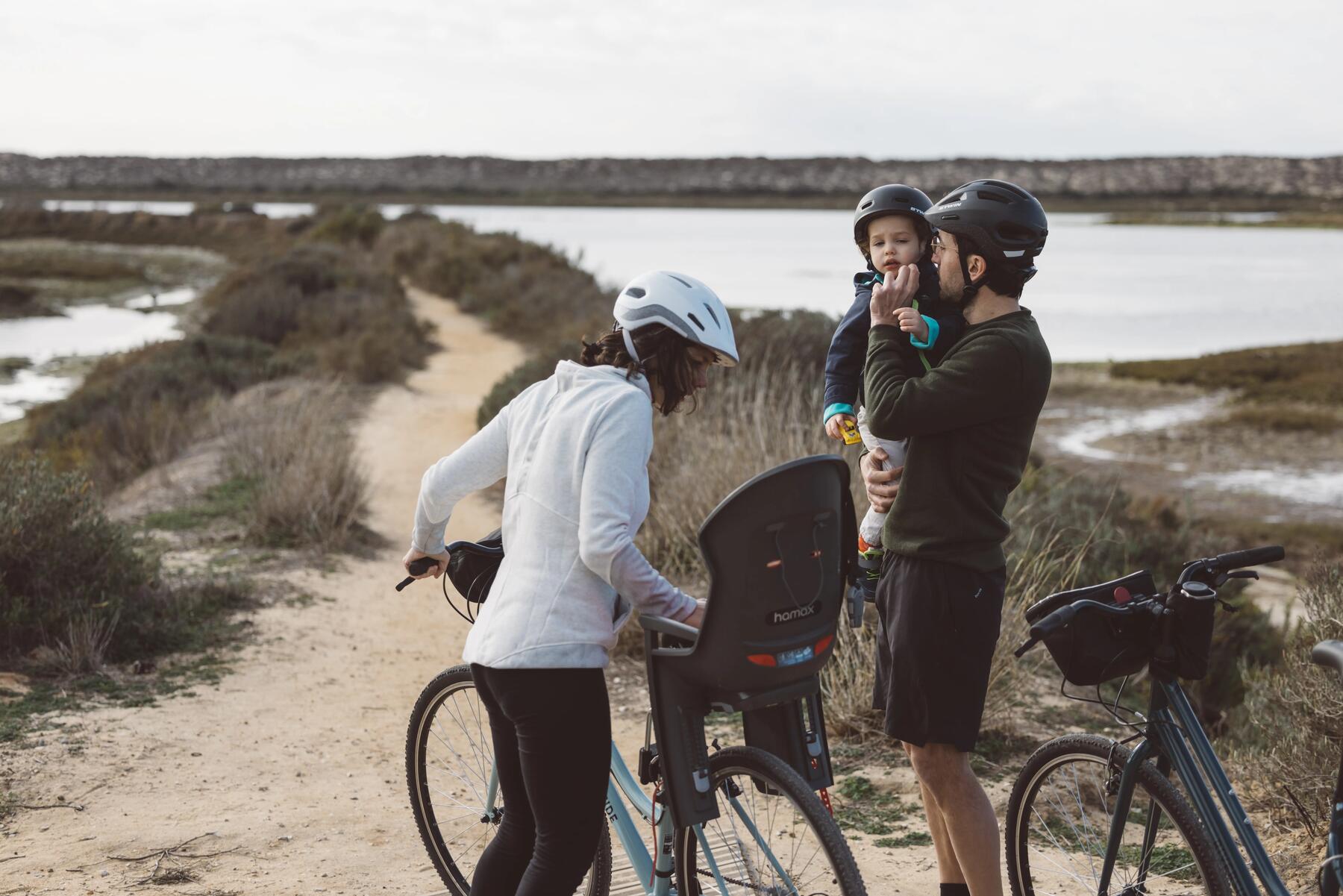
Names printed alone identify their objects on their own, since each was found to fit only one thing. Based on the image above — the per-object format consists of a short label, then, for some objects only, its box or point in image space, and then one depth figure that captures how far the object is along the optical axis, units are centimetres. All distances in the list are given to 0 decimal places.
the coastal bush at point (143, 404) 1222
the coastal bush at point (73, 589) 594
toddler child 284
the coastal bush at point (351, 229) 4434
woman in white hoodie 232
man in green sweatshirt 266
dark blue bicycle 245
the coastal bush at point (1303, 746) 416
